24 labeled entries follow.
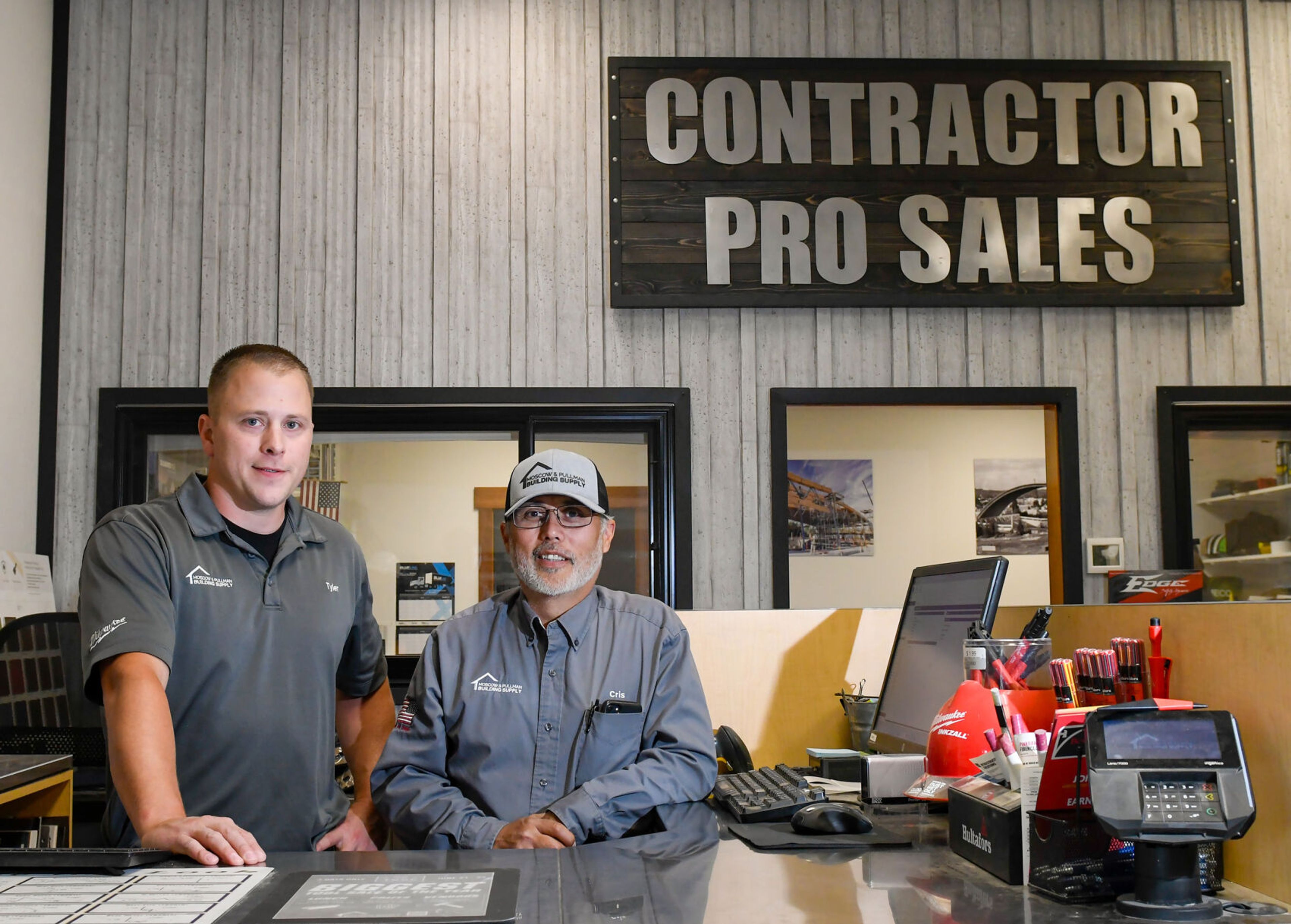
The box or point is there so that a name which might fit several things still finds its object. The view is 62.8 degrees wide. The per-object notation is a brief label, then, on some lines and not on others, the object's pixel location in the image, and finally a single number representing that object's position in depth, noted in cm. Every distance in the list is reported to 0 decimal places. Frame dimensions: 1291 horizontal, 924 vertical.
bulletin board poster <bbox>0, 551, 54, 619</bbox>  332
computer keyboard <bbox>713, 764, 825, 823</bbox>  161
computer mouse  145
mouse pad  141
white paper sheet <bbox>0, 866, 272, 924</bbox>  99
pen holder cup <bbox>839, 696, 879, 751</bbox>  233
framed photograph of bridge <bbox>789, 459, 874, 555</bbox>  657
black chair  256
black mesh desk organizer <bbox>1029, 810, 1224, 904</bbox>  116
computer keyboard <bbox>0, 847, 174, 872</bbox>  115
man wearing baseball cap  171
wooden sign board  385
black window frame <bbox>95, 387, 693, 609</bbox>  371
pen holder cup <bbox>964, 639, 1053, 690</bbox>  166
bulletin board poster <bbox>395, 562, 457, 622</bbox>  388
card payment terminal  109
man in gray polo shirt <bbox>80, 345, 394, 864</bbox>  168
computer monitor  184
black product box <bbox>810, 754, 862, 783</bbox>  214
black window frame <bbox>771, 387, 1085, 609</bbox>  380
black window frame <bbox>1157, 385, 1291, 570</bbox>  387
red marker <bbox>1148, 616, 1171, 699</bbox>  143
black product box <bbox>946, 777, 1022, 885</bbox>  123
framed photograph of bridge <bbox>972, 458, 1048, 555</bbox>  661
